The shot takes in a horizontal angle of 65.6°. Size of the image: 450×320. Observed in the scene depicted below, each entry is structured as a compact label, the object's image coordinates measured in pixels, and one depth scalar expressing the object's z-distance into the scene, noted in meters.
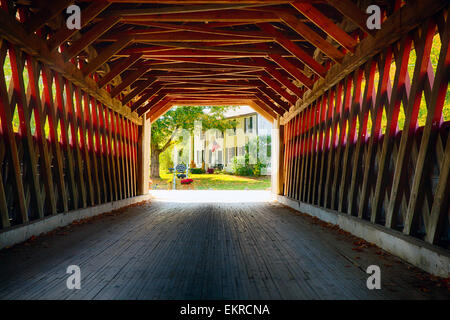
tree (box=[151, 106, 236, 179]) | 23.31
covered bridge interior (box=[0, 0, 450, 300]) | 3.99
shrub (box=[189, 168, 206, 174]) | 30.23
